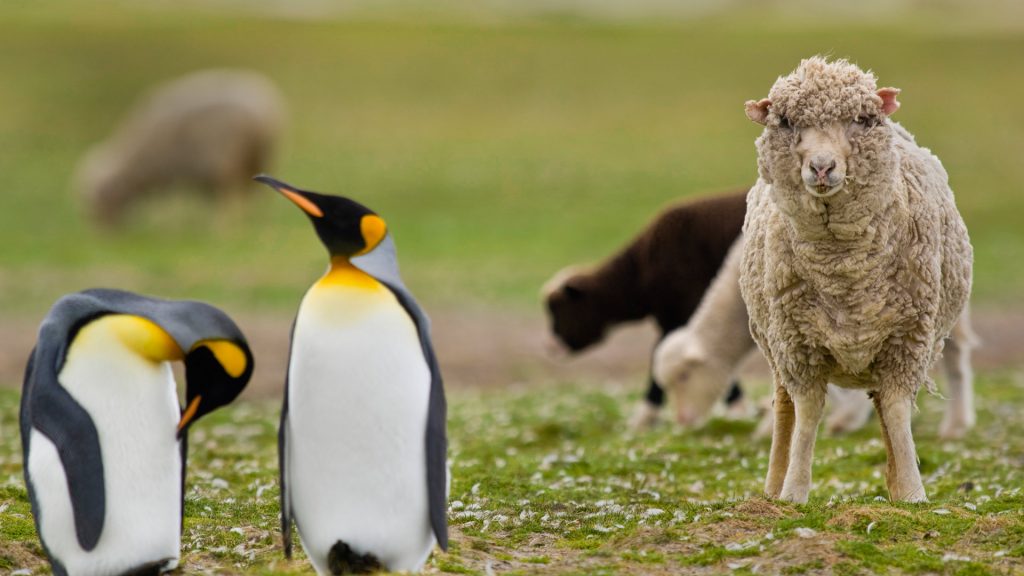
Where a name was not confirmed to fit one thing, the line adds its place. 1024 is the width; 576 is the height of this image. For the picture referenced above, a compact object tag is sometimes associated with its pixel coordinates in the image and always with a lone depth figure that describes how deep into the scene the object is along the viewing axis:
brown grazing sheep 27.03
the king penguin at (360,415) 13.35
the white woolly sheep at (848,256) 15.16
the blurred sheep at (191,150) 69.87
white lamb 25.20
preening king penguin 13.77
